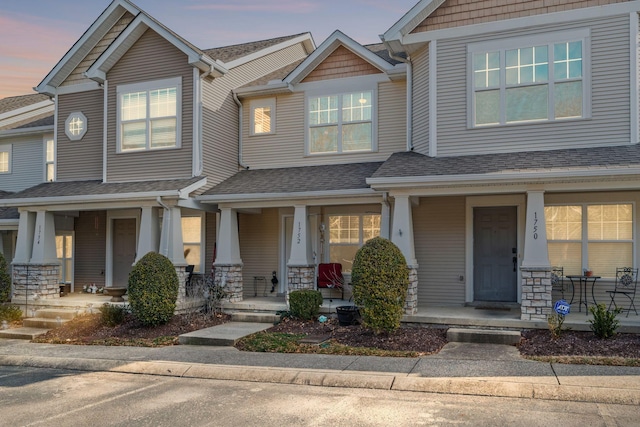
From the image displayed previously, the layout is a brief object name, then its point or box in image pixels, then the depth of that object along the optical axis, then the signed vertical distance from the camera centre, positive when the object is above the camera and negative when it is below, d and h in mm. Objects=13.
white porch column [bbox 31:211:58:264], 14148 -406
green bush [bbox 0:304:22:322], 12906 -2069
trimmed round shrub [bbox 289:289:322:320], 11750 -1633
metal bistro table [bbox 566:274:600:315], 11016 -1176
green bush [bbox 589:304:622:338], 9141 -1553
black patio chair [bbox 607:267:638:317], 10750 -1099
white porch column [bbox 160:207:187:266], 12852 -276
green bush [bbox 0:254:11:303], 13523 -1410
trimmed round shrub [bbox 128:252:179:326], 11414 -1357
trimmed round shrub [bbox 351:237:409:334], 9781 -1040
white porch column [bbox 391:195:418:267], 11047 -11
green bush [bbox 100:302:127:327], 12055 -1944
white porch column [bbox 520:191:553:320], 10039 -706
